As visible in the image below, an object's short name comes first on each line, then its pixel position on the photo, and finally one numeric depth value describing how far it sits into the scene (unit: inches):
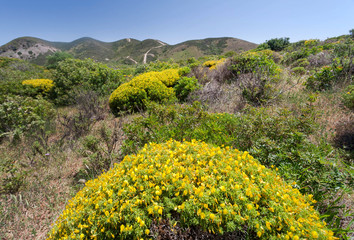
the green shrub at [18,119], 179.2
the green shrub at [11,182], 108.6
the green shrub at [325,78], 202.8
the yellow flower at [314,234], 43.7
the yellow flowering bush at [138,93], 219.3
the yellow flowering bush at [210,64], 378.2
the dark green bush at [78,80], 309.7
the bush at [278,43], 856.9
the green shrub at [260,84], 194.5
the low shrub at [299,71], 294.1
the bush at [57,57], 1353.6
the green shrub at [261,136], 73.5
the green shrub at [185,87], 241.9
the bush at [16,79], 282.3
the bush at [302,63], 338.6
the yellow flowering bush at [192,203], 47.5
